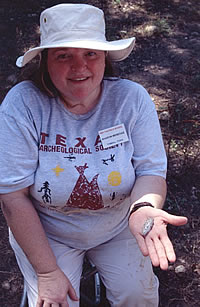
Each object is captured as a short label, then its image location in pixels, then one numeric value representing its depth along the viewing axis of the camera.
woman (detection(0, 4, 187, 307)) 1.78
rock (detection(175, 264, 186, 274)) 2.65
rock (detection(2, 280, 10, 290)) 2.60
